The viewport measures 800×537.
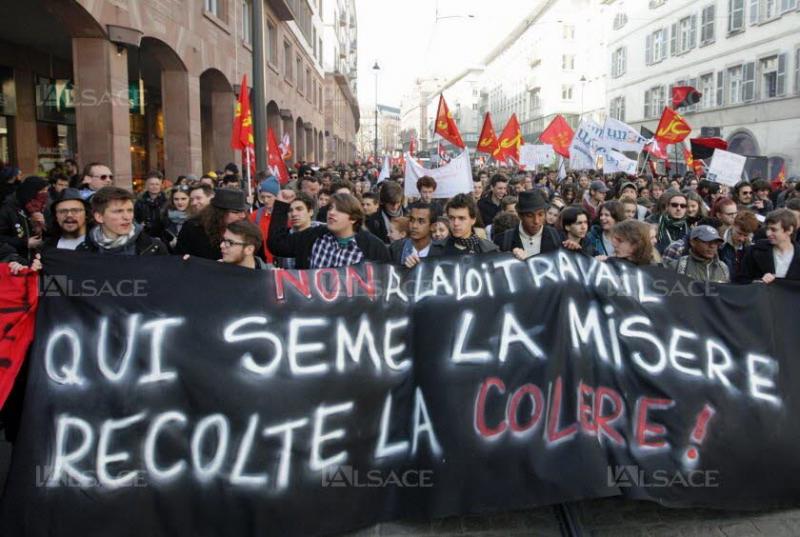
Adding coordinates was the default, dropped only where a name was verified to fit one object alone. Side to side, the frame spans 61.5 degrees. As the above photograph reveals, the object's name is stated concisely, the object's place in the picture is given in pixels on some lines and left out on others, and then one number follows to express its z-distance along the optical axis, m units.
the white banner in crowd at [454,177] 8.01
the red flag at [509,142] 15.50
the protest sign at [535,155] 18.43
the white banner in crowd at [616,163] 13.31
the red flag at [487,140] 14.82
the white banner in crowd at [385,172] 14.13
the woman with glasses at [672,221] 6.91
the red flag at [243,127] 10.18
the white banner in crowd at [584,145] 13.96
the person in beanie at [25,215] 5.65
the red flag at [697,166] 17.77
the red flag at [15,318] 3.18
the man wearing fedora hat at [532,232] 5.62
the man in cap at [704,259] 4.77
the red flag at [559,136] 16.97
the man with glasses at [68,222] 4.55
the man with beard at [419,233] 5.32
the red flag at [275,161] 10.93
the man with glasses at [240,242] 3.95
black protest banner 3.17
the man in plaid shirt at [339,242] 4.68
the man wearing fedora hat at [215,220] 4.85
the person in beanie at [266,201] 6.94
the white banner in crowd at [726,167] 10.84
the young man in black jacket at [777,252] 5.07
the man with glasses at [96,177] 7.20
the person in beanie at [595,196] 9.42
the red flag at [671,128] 14.30
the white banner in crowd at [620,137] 13.56
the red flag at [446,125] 12.78
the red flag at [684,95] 17.16
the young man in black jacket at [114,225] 4.13
